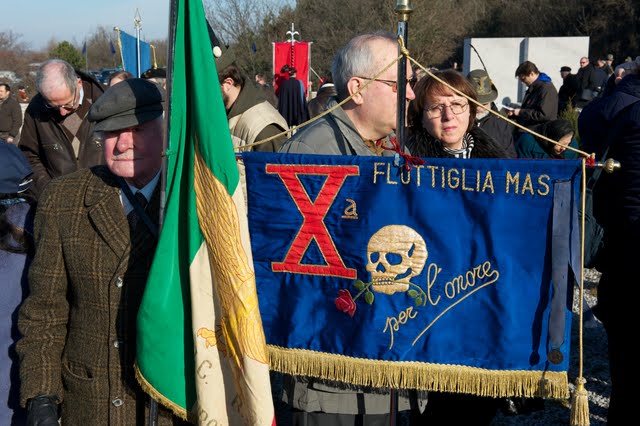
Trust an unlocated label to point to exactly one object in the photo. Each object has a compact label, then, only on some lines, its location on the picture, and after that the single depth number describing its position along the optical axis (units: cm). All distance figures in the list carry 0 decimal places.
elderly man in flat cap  231
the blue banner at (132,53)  802
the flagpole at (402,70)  246
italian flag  221
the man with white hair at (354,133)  266
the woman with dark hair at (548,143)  591
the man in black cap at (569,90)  1540
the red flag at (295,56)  1437
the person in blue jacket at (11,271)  261
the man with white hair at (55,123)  512
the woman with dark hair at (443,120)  353
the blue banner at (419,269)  236
